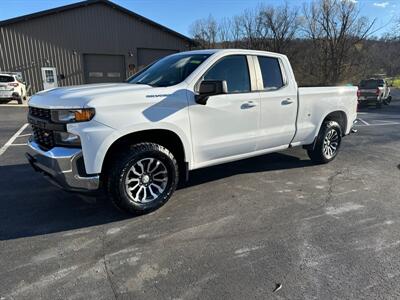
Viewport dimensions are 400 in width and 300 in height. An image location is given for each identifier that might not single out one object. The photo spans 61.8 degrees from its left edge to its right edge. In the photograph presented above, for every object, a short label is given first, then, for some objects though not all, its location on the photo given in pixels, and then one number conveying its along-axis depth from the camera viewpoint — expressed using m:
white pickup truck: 3.51
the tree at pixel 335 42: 29.08
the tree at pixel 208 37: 39.53
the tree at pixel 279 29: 34.28
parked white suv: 17.84
